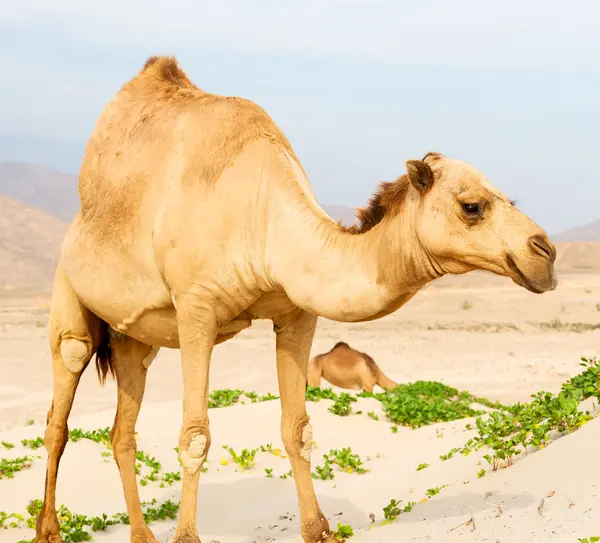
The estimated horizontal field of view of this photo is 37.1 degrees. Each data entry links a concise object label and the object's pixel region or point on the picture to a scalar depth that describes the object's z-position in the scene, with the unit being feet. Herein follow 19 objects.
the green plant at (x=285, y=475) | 27.40
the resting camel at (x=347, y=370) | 44.27
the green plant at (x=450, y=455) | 25.44
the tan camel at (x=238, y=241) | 14.69
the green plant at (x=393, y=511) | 19.51
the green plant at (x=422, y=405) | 32.50
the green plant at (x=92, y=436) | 29.76
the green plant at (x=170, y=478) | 27.27
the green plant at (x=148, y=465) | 27.40
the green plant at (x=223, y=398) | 34.73
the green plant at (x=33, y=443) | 29.84
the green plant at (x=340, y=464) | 27.17
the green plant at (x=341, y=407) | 32.86
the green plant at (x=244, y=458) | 28.43
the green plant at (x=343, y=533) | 18.47
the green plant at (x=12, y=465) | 27.48
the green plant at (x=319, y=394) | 34.22
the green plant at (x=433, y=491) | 20.85
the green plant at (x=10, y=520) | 24.30
